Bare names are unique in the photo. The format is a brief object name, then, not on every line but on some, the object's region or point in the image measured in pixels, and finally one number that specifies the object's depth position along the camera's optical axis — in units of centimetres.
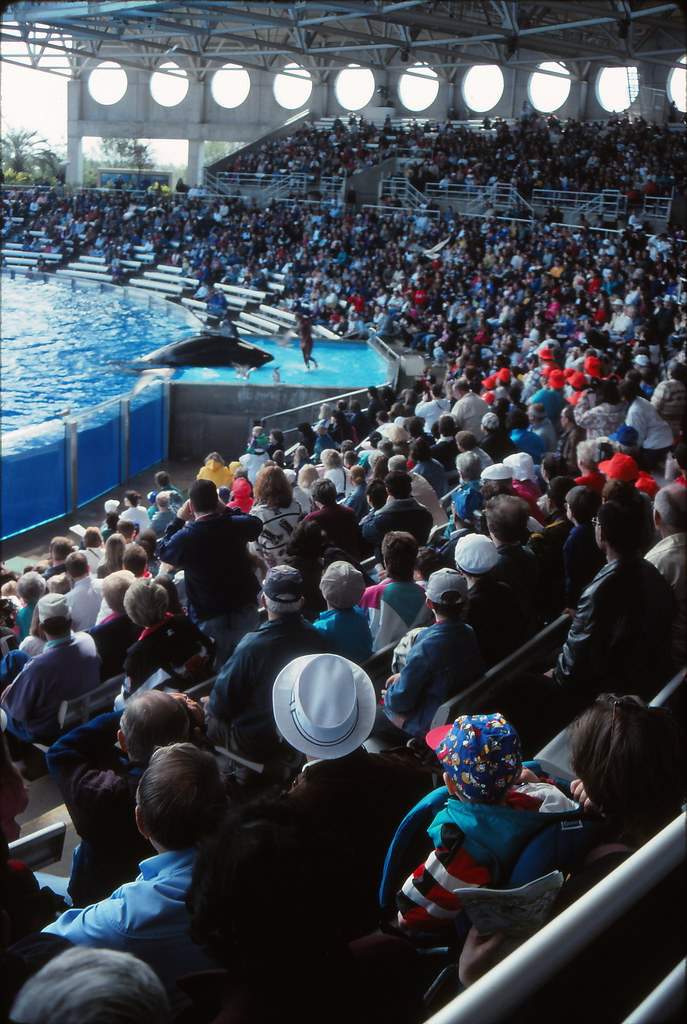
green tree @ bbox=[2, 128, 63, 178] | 3666
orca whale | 1767
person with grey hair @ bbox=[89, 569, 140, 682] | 429
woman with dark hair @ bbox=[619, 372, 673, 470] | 718
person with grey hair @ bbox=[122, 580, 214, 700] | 373
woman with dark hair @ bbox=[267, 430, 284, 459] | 949
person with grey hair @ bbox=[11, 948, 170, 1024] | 108
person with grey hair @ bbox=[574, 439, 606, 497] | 530
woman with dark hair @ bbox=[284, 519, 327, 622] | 454
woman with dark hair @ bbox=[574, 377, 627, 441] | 714
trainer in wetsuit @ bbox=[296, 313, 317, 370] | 1755
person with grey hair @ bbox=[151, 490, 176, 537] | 751
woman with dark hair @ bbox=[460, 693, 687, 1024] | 136
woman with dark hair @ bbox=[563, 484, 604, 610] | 426
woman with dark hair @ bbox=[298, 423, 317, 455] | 1073
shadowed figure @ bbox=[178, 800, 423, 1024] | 140
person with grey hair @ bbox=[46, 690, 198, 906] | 251
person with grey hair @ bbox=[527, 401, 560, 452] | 797
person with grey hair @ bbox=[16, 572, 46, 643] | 524
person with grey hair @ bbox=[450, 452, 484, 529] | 512
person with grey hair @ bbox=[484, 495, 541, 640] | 389
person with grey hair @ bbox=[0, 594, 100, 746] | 398
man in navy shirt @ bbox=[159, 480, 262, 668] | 446
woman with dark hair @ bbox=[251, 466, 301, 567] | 520
